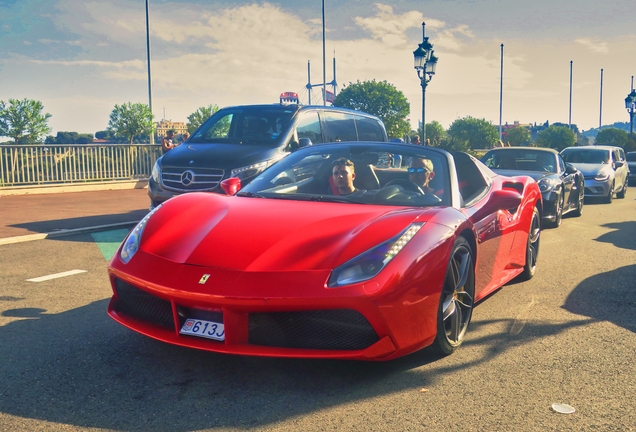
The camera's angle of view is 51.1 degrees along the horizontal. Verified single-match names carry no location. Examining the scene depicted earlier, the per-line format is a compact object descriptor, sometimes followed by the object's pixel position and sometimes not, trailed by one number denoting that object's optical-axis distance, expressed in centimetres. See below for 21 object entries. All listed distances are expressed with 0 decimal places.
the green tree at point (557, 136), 8469
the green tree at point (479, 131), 12569
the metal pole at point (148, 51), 3203
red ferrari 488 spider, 329
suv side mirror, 907
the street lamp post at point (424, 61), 2181
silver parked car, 1662
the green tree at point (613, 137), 5259
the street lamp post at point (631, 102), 4141
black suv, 927
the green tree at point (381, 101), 7862
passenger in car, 480
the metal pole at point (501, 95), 6512
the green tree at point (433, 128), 14880
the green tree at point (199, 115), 5035
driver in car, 471
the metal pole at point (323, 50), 4750
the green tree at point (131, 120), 2948
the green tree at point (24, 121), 2428
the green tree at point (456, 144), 2838
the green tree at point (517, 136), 11609
